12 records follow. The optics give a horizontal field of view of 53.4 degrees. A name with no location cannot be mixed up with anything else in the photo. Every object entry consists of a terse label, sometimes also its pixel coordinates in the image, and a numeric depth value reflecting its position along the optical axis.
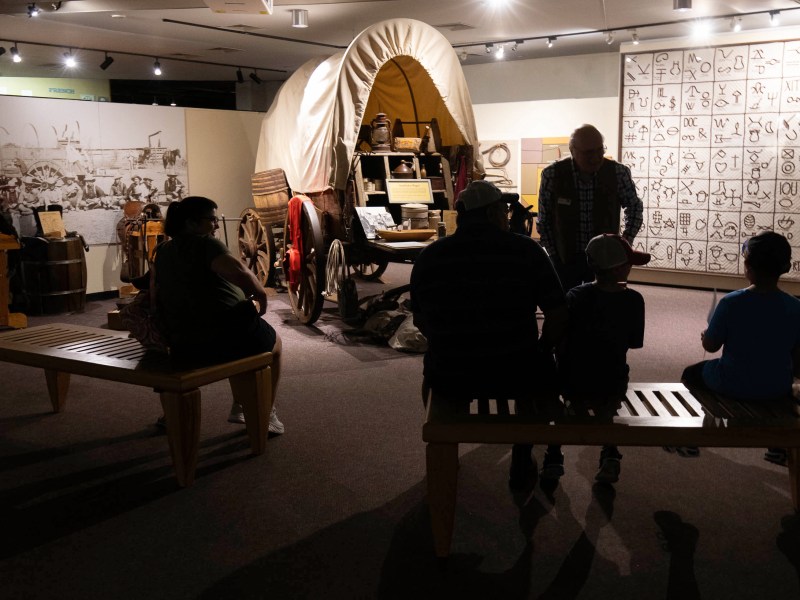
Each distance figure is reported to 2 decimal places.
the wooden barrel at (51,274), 7.57
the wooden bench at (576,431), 2.61
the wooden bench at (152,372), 3.36
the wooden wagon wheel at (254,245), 8.85
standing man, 4.36
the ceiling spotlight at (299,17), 8.30
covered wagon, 6.57
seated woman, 3.55
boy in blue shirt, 2.82
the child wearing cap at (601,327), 2.97
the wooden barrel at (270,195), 8.08
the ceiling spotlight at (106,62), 10.60
